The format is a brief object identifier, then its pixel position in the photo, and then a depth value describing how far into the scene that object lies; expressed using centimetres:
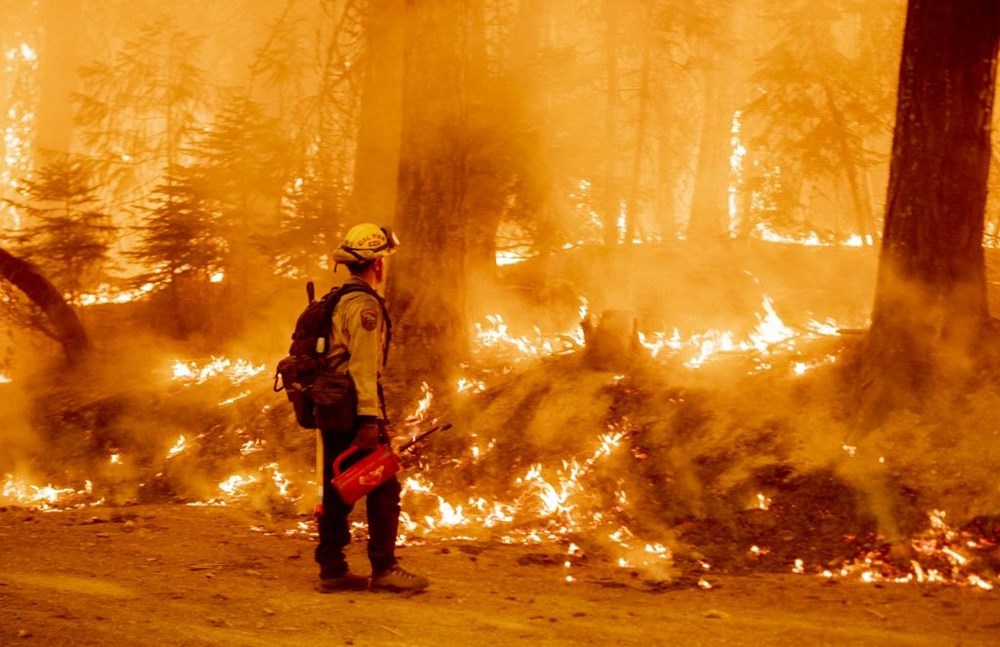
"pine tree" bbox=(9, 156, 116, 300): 1808
